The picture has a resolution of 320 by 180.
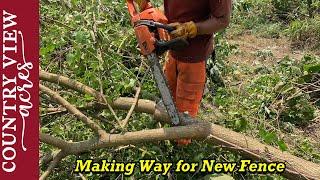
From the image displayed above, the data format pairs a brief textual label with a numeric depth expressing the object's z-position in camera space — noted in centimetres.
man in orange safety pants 194
